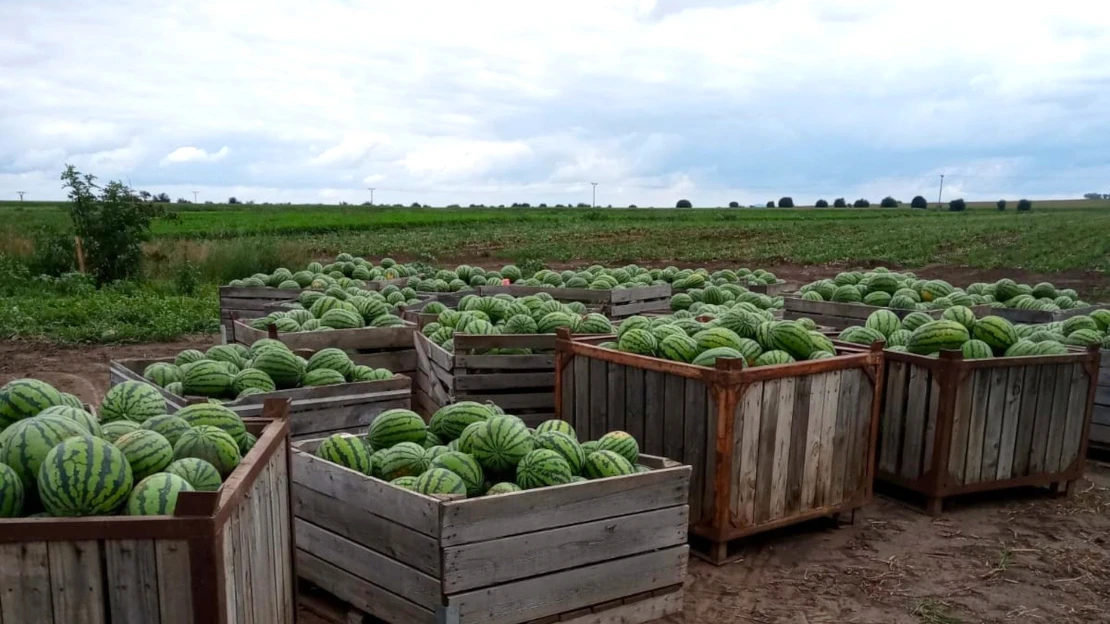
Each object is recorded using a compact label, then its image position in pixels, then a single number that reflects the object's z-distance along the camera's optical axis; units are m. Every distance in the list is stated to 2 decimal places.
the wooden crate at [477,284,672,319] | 10.09
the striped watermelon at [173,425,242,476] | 3.33
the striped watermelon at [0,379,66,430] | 3.68
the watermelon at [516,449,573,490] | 4.15
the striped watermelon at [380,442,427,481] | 4.36
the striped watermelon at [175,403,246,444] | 3.64
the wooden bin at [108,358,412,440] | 5.46
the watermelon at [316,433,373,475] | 4.36
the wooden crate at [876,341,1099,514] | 6.14
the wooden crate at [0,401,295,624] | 2.50
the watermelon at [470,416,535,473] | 4.42
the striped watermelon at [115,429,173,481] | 3.15
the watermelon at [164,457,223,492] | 3.07
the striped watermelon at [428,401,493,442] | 4.96
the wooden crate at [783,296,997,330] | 9.11
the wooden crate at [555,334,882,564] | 5.16
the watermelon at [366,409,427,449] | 4.80
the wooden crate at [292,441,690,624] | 3.80
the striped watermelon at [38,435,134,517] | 2.74
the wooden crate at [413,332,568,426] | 6.86
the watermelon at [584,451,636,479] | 4.39
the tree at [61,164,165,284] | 16.72
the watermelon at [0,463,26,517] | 2.76
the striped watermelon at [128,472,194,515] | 2.78
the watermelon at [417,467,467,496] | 3.94
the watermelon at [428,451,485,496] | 4.21
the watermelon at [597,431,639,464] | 4.65
